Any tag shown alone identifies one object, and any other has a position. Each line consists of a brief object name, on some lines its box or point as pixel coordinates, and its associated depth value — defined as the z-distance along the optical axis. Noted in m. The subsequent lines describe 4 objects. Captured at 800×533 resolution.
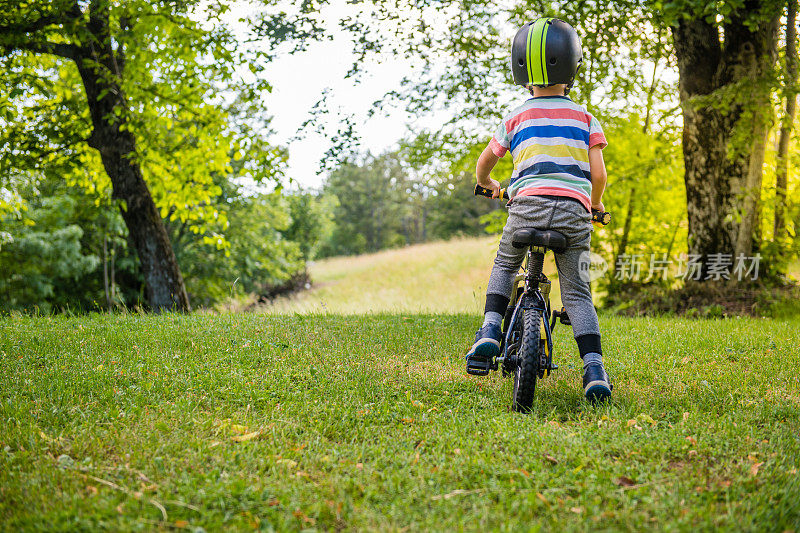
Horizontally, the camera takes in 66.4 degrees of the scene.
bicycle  3.45
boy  3.52
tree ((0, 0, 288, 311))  8.66
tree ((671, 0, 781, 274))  8.02
